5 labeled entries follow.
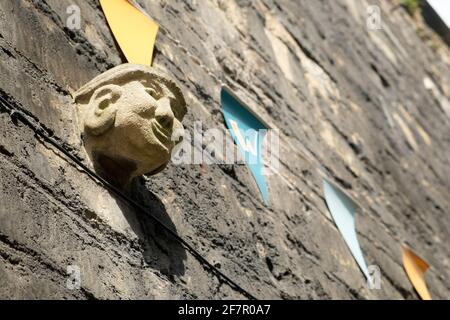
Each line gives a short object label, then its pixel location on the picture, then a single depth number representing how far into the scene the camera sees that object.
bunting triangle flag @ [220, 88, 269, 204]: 4.86
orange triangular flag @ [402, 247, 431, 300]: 6.14
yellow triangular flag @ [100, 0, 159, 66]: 4.20
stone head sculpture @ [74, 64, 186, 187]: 3.46
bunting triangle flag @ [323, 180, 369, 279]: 5.58
